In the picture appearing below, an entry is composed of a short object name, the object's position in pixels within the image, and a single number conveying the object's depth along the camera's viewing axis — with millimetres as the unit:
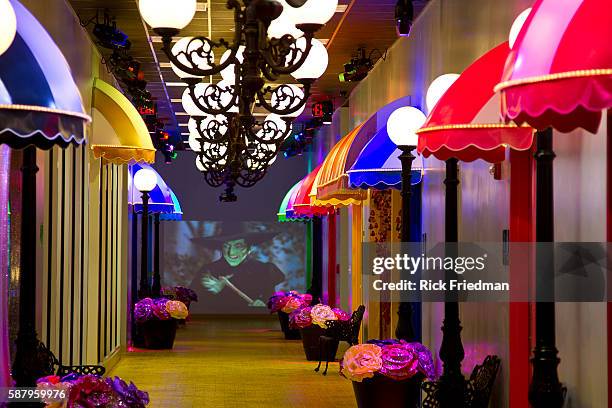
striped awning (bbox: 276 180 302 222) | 22964
